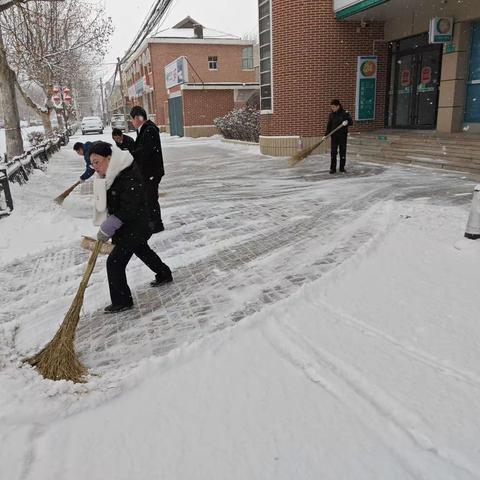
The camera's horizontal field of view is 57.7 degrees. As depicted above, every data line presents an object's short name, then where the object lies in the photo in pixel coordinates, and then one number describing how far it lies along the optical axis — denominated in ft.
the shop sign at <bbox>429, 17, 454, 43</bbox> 35.06
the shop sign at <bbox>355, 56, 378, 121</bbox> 44.47
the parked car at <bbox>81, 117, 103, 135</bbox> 121.60
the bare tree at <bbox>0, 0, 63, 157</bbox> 43.11
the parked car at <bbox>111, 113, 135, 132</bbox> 136.69
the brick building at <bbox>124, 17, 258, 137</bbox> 104.47
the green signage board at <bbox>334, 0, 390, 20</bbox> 36.50
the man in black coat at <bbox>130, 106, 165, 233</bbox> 18.61
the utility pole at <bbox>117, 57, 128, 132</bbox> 126.52
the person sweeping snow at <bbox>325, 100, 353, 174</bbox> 31.17
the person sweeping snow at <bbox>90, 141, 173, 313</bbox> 11.96
